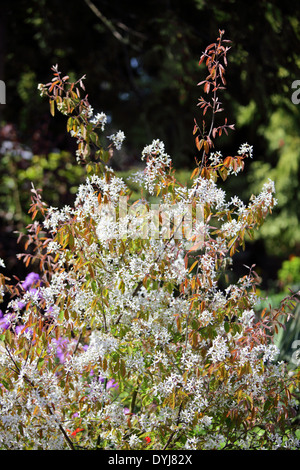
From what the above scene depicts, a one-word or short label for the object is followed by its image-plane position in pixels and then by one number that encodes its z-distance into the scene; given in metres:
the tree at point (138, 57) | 6.16
